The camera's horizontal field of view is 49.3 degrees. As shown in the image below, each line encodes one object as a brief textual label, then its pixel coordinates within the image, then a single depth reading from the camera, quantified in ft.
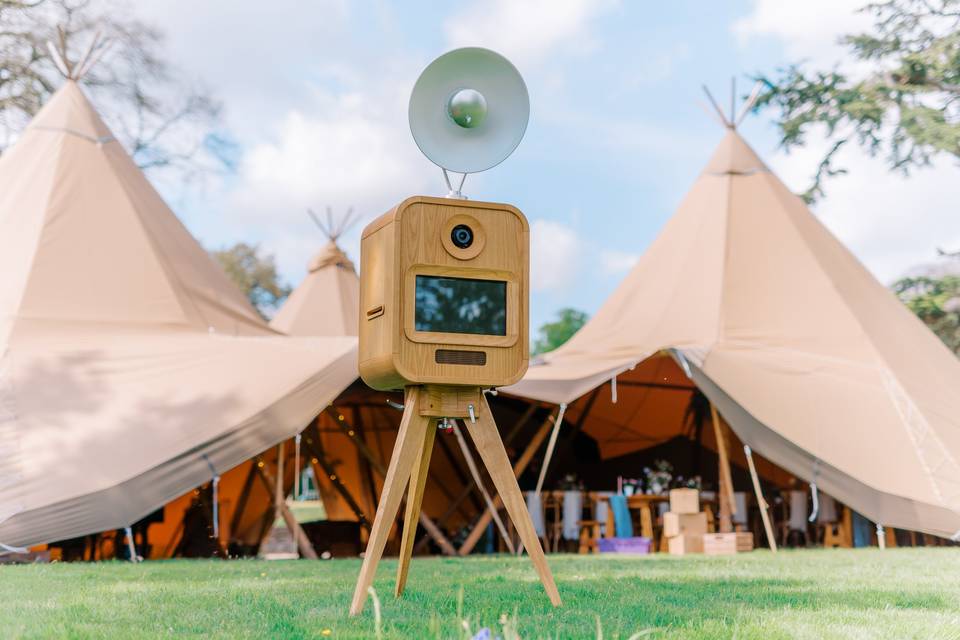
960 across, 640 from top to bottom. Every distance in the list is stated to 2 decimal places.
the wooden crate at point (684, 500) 25.39
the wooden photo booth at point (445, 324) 10.00
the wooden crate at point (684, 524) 25.27
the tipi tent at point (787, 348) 23.00
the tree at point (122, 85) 44.60
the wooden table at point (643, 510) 27.37
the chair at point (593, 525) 27.35
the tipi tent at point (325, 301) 43.34
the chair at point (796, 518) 29.35
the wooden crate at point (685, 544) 24.91
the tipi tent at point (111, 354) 18.93
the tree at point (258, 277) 79.10
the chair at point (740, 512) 28.30
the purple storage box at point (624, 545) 26.25
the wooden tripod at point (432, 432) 10.02
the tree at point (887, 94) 37.96
